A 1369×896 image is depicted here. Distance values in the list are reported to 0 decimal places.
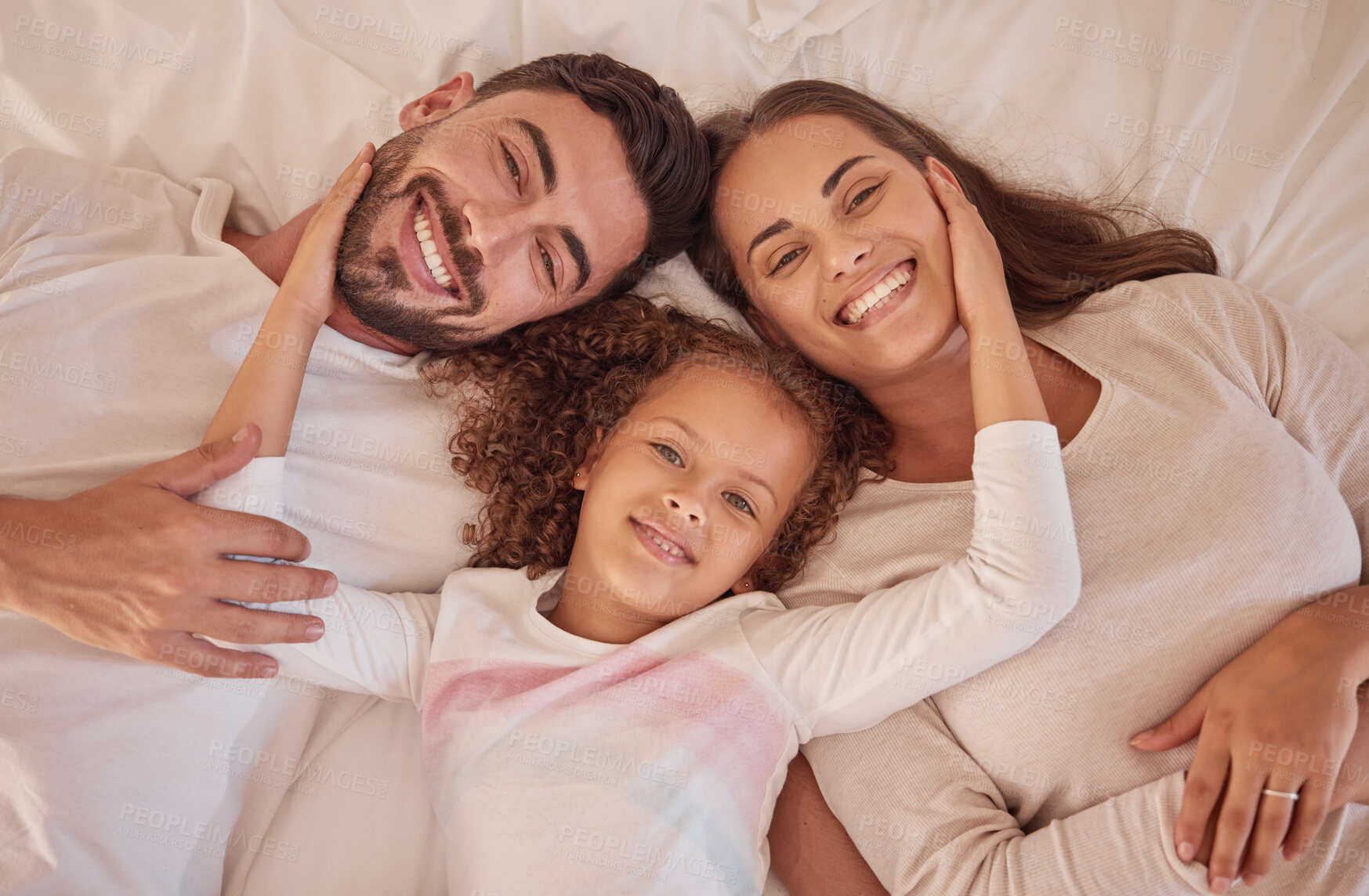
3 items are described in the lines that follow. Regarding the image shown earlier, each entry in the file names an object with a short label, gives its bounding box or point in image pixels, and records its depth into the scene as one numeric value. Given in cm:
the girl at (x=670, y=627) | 84
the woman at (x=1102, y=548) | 80
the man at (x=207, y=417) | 82
